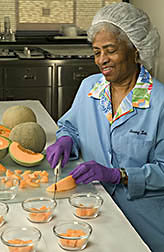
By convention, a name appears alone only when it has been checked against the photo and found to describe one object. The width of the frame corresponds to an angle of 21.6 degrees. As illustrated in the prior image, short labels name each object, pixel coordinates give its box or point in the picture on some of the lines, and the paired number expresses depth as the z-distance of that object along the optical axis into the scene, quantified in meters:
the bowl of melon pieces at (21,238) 1.06
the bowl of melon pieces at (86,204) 1.31
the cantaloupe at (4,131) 1.92
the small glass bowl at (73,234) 1.12
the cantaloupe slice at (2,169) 1.61
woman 1.68
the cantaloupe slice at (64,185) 1.49
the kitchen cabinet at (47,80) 4.25
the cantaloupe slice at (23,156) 1.66
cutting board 1.45
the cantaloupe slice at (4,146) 1.69
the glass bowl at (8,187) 1.43
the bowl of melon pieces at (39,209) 1.27
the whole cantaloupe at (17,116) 2.01
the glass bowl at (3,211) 1.25
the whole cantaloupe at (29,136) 1.75
